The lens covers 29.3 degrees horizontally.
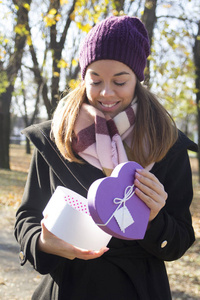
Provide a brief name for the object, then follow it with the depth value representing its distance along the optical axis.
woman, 1.73
